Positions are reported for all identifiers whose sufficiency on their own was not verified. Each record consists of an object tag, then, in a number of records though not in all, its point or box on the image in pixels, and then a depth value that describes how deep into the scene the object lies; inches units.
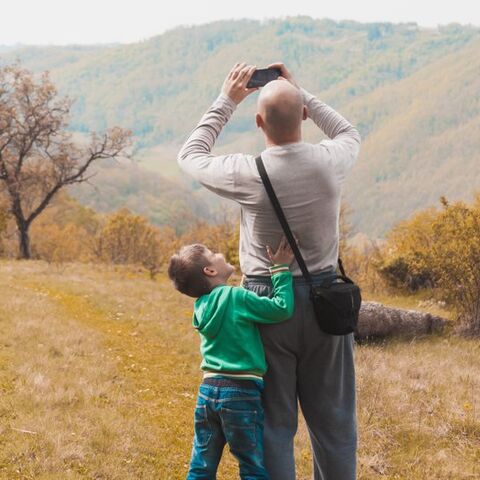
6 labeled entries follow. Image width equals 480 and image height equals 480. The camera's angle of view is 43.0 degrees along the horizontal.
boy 142.6
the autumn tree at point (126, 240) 1665.8
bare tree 1221.1
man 138.5
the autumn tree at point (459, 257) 572.1
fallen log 522.6
